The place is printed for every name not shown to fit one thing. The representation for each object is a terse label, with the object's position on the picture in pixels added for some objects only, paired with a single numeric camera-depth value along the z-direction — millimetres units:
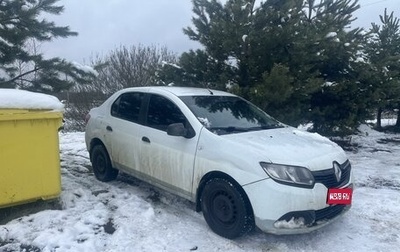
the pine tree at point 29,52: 6691
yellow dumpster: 4160
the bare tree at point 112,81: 19484
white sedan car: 3648
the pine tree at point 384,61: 9766
